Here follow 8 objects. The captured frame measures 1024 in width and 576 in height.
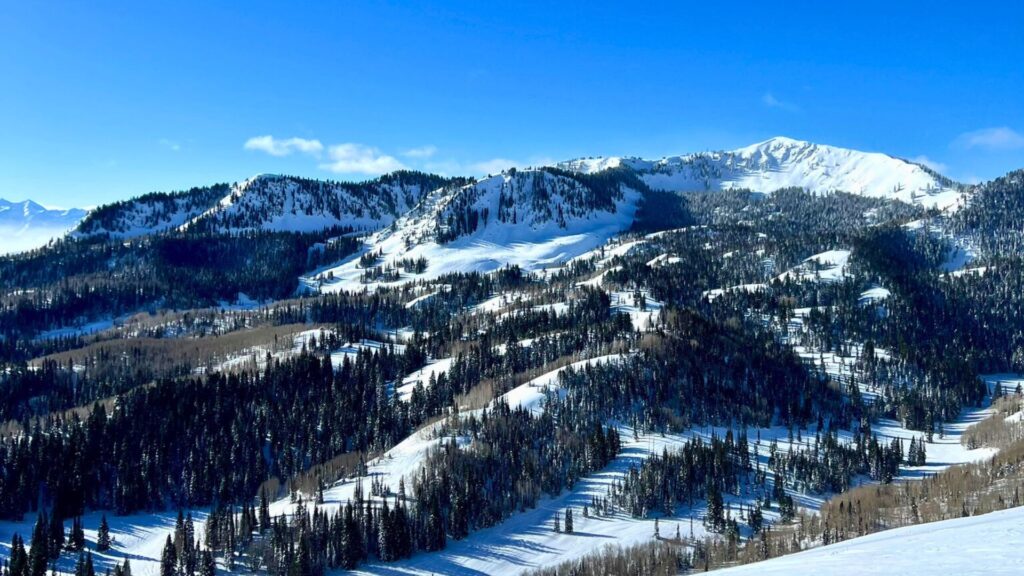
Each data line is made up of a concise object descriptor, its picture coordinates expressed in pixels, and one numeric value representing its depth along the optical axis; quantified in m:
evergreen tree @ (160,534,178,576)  142.75
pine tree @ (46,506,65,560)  154.24
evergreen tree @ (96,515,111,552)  163.43
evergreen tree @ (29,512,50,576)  138.25
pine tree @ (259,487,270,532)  155.75
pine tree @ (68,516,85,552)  160.88
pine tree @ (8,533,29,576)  132.88
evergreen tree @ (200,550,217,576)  140.25
